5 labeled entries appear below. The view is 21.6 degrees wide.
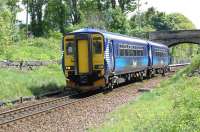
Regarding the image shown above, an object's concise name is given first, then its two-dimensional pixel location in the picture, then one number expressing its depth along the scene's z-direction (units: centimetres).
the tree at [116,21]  6900
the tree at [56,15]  7172
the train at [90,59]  2503
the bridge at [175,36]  7619
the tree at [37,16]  7162
